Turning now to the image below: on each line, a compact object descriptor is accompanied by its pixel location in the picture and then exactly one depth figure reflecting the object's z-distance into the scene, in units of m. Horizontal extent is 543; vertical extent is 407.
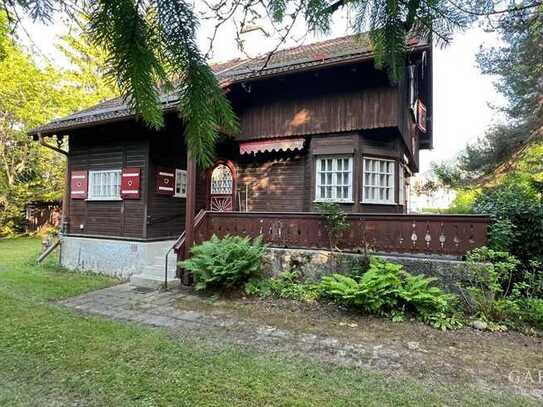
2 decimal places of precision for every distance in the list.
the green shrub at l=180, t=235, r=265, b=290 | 6.57
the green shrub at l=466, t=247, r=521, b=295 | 5.03
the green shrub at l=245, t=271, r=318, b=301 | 6.35
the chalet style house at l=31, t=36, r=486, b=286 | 7.64
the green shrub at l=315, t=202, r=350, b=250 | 6.54
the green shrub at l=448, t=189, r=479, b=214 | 13.09
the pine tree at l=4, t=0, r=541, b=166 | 1.20
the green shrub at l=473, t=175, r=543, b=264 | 5.51
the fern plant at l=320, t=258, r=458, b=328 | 5.15
